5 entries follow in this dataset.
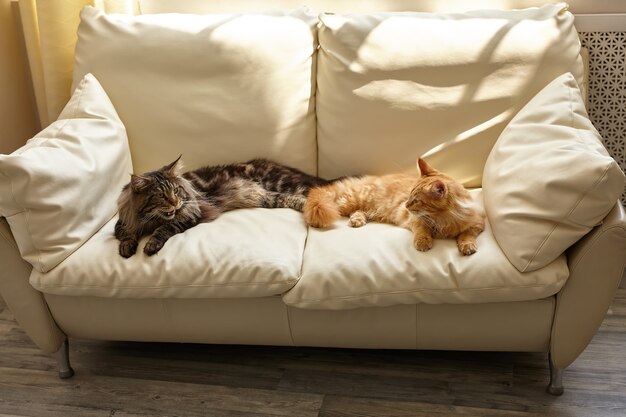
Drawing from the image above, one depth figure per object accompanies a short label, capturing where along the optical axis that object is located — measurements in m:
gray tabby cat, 2.11
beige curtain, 2.71
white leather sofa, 1.87
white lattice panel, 2.54
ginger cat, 2.01
